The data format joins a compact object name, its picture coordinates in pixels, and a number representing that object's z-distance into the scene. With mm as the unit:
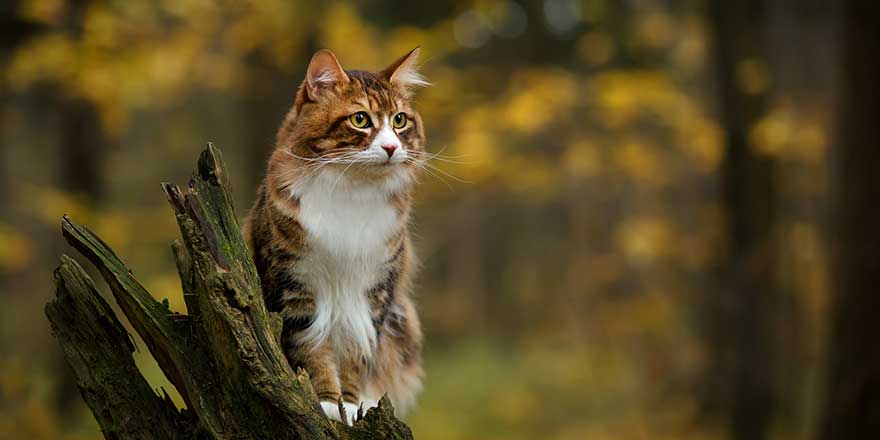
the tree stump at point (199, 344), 2605
